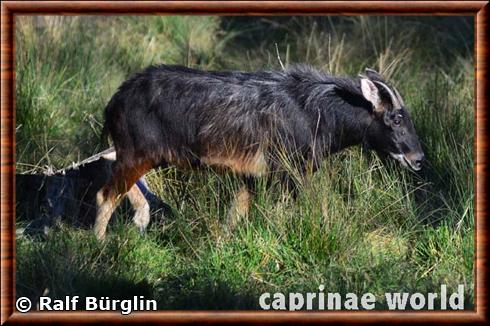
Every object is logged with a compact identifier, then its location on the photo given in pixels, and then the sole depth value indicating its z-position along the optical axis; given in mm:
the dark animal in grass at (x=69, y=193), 18531
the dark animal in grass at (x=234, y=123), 17984
